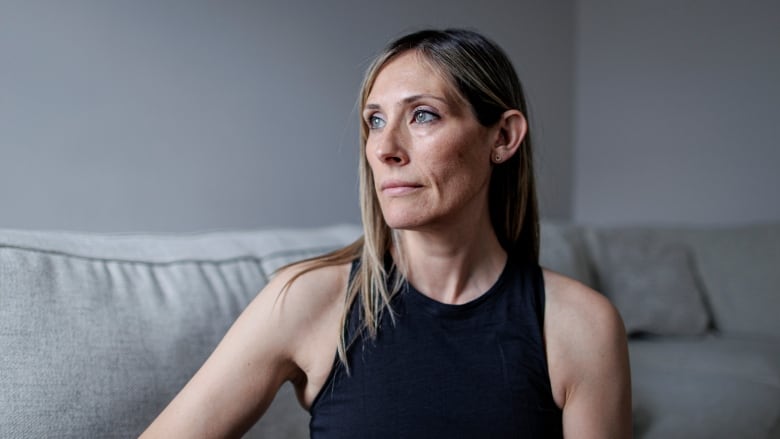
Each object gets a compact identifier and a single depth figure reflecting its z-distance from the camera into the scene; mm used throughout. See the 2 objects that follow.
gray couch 1044
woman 1088
